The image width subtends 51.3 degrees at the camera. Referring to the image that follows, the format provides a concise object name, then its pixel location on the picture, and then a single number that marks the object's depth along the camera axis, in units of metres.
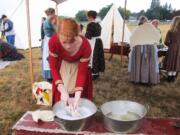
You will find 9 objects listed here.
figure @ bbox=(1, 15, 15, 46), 5.12
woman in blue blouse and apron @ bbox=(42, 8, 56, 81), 2.89
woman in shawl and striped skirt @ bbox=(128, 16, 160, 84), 2.94
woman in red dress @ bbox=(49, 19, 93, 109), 1.18
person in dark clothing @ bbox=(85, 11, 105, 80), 3.09
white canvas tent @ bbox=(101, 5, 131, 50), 4.97
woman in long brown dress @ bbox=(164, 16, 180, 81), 3.03
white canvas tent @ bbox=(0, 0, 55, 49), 5.64
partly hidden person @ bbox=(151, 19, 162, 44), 3.80
